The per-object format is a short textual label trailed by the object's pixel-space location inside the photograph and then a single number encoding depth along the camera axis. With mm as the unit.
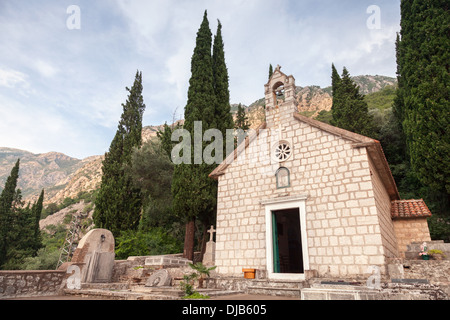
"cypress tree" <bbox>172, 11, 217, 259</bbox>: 15328
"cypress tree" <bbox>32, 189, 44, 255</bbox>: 27142
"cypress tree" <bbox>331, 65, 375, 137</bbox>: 23469
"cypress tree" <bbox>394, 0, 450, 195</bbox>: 14184
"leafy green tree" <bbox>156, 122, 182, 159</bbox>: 22578
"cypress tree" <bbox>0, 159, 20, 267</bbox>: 24625
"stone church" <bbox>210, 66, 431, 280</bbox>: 8344
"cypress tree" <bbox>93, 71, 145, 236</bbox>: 19688
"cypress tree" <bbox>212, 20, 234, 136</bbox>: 18650
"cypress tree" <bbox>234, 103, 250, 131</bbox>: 29653
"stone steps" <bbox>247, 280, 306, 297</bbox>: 7039
